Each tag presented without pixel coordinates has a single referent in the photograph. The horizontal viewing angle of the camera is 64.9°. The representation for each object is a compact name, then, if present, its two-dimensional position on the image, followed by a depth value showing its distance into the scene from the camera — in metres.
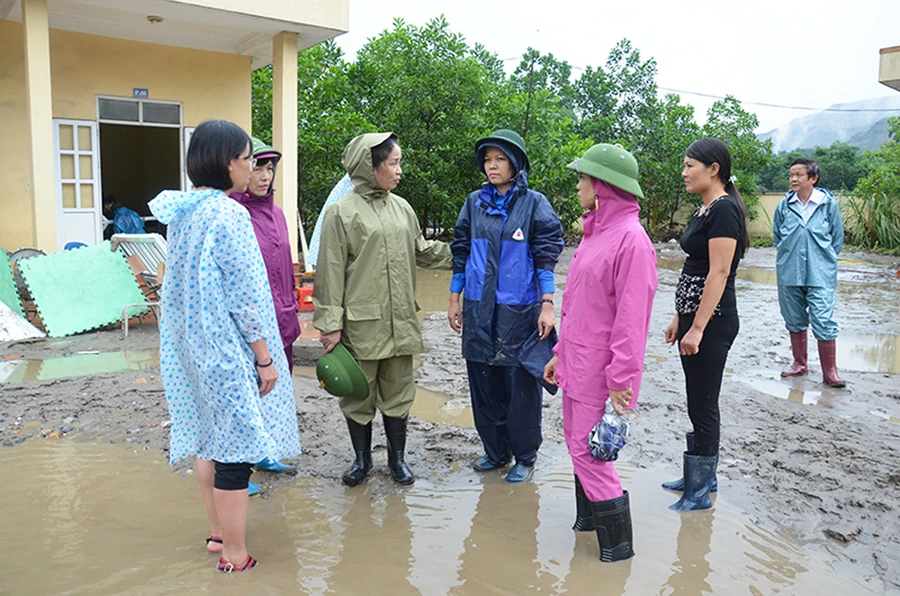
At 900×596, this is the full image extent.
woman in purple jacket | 3.74
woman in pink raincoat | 2.88
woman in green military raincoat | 3.70
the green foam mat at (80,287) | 7.17
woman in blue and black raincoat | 3.82
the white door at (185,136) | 10.46
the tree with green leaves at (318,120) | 12.47
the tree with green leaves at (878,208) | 19.33
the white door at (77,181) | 9.51
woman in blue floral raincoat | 2.68
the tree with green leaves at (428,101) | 14.05
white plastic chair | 7.82
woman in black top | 3.40
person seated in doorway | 10.34
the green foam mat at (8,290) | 7.36
